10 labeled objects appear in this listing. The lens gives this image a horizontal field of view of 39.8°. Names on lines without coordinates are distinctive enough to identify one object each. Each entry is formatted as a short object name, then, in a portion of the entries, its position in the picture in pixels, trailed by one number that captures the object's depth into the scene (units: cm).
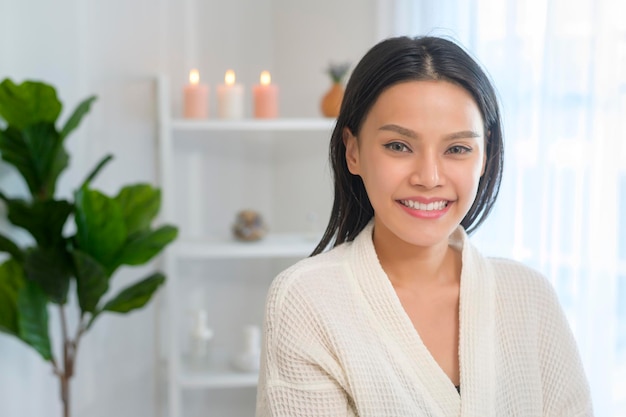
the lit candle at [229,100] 295
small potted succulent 299
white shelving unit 292
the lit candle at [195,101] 294
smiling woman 126
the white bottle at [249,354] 299
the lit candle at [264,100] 298
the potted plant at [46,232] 238
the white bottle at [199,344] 301
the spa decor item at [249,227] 299
